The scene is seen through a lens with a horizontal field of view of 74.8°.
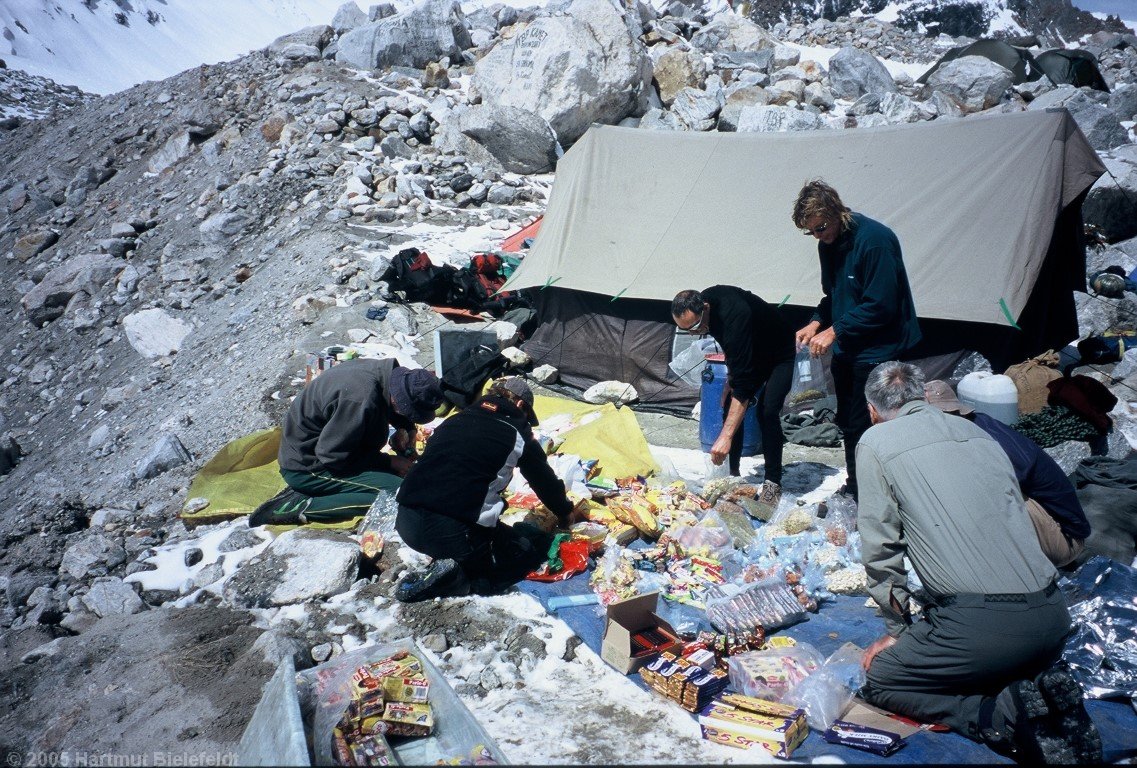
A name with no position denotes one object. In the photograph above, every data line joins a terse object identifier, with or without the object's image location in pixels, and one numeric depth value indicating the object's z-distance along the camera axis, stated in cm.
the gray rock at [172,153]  1772
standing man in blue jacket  452
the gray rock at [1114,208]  1102
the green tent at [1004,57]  2002
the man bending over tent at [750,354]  493
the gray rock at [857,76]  1917
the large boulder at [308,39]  2092
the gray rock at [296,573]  430
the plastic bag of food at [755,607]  382
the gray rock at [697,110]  1702
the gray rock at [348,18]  2298
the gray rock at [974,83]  1855
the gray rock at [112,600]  441
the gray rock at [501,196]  1390
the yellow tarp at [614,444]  602
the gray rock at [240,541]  494
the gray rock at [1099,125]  1542
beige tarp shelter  707
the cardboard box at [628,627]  350
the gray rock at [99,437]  862
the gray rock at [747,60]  2000
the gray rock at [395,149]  1519
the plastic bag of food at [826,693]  308
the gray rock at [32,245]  1580
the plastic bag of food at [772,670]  323
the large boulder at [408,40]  1936
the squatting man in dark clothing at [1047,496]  334
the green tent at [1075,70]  1936
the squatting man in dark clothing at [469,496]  416
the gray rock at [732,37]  2183
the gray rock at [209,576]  461
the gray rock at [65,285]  1320
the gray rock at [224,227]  1374
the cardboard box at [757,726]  291
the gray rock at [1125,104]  1762
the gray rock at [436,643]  377
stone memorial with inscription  1606
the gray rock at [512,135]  1513
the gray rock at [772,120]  1549
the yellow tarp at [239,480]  550
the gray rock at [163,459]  683
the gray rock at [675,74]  1817
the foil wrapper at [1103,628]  327
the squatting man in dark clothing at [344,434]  507
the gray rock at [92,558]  511
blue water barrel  624
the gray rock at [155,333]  1091
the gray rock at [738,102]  1672
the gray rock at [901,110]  1717
